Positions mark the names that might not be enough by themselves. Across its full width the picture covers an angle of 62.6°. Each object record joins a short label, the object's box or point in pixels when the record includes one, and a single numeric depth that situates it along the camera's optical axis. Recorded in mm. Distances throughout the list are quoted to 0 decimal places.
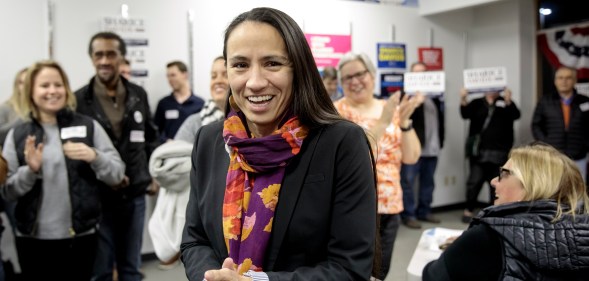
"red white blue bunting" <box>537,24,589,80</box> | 6199
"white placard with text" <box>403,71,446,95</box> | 4938
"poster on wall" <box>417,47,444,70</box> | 6684
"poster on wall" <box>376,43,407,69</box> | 6375
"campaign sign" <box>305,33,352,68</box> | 5809
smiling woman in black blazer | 1158
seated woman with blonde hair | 1556
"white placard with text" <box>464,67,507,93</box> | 5777
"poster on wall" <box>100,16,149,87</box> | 4641
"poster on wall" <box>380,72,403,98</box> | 6418
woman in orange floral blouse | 2619
